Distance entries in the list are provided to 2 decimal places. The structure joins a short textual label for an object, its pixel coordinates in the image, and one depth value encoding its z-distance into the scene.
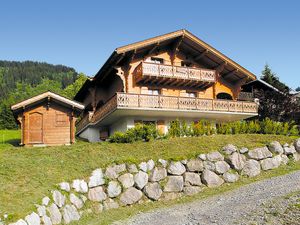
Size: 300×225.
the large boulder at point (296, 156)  17.63
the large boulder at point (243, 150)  16.67
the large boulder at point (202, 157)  15.65
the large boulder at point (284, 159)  17.21
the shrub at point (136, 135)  16.96
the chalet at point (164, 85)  19.85
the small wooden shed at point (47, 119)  17.99
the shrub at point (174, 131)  18.33
